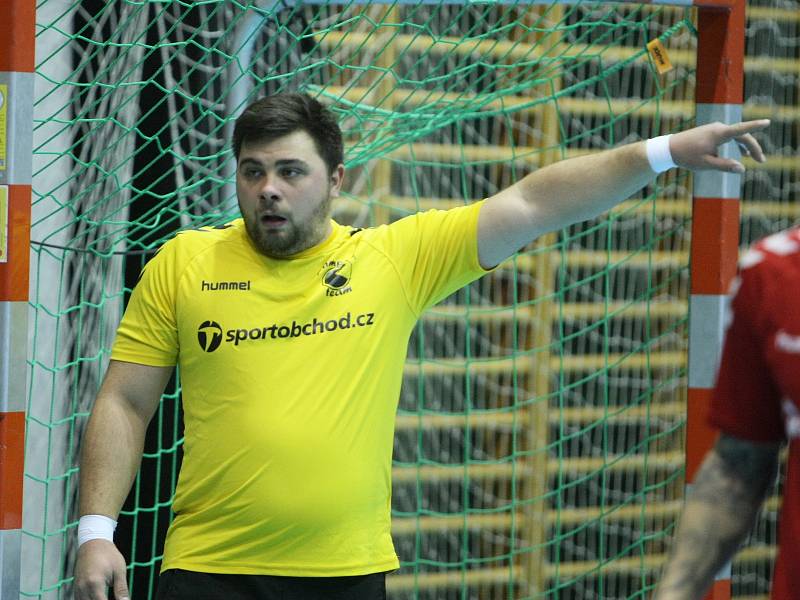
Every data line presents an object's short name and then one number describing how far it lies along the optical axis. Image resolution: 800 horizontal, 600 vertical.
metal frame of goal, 10.86
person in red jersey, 9.95
